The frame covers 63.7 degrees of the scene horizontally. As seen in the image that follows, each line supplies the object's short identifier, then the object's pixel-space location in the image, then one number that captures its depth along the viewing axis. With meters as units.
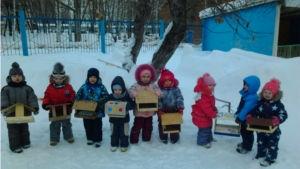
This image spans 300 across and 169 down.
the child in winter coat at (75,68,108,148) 3.94
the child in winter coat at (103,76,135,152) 3.86
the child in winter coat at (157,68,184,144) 4.00
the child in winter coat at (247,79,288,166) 3.29
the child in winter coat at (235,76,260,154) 3.53
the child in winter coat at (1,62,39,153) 3.71
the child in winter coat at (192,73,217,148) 3.86
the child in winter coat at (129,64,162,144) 3.95
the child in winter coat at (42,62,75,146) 3.94
